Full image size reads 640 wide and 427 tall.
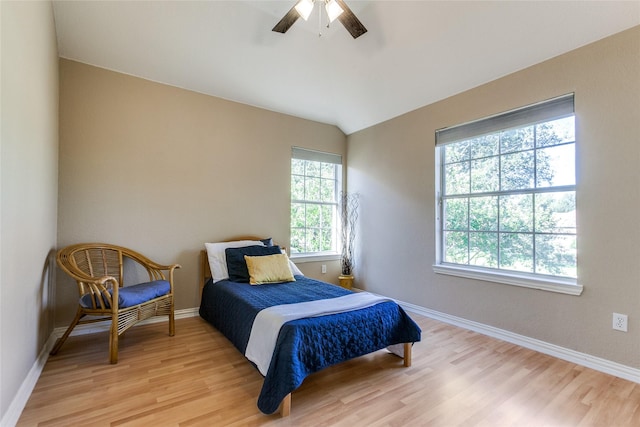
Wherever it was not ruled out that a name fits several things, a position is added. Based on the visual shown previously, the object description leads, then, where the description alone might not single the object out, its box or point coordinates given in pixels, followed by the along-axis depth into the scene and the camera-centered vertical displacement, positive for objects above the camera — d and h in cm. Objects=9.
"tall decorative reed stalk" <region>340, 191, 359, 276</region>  441 -7
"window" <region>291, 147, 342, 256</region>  417 +26
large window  246 +21
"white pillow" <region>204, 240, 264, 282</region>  315 -45
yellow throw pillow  295 -53
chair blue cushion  229 -64
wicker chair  222 -62
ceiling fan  194 +140
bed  169 -75
